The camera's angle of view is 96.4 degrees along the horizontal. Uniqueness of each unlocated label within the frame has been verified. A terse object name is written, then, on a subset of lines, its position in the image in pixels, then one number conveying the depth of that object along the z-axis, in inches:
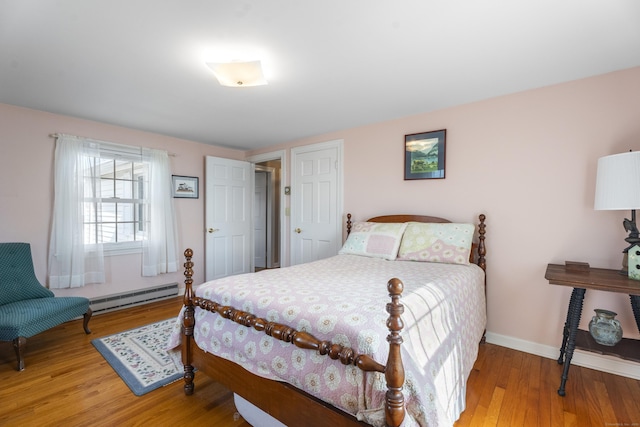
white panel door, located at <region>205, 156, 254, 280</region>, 169.6
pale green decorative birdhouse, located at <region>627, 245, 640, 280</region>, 72.4
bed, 42.0
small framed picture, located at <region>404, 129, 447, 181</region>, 115.0
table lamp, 67.9
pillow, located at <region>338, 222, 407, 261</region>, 110.6
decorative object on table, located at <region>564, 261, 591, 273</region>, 80.2
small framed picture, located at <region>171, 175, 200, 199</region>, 159.5
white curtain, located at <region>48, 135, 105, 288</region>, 120.1
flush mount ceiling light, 74.2
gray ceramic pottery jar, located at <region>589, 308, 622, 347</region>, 74.4
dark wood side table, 69.1
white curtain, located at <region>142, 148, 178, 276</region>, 145.9
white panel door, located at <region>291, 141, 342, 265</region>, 147.6
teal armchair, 84.0
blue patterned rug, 79.8
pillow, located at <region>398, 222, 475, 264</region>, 98.4
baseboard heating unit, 131.5
